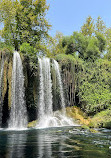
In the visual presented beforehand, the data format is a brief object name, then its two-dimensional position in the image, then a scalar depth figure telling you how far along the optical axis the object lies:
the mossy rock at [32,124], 17.26
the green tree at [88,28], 38.47
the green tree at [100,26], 39.61
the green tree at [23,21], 27.67
